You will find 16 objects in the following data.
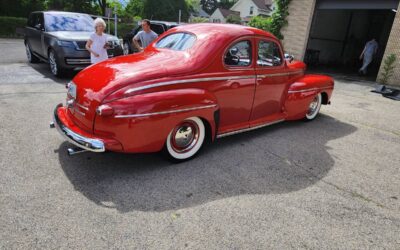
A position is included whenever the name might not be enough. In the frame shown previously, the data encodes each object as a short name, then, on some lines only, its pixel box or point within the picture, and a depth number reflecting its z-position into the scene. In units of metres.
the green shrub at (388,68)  10.96
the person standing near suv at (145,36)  7.17
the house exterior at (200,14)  65.95
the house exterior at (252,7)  53.61
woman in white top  5.89
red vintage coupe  3.17
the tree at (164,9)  44.03
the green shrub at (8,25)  20.84
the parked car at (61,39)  7.60
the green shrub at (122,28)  26.92
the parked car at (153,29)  10.73
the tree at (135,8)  46.08
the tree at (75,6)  30.85
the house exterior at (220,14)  58.22
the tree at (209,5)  85.88
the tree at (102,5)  31.94
